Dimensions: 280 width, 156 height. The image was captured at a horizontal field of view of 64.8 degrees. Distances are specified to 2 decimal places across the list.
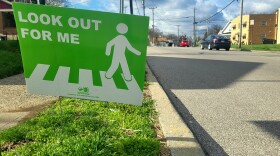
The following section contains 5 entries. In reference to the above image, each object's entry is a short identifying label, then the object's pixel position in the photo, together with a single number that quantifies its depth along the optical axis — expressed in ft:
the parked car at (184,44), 144.42
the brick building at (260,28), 162.01
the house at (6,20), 80.17
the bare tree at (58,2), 121.45
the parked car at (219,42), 67.20
